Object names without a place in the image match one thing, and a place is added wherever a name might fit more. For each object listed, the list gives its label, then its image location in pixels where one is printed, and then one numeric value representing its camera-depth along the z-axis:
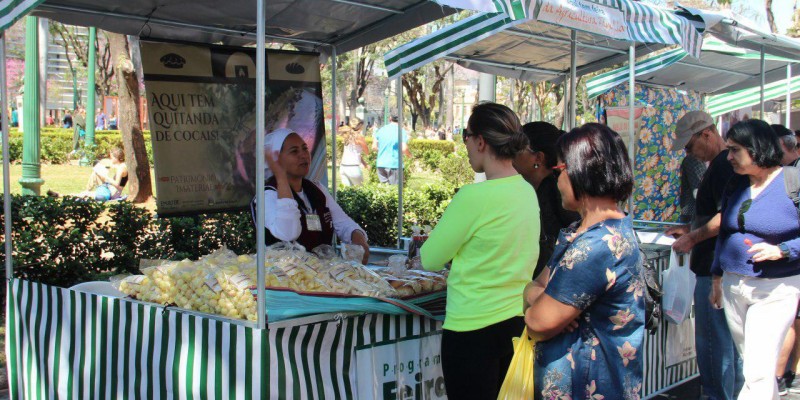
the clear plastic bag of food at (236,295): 3.51
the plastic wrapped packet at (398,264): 4.34
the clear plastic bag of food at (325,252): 4.56
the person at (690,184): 6.00
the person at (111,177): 14.88
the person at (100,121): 45.22
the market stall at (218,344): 3.29
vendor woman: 4.66
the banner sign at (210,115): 5.29
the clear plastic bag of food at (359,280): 3.79
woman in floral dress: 2.51
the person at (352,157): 14.58
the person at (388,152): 14.36
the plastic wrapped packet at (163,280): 3.85
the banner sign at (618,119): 8.49
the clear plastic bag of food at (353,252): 4.93
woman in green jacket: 3.15
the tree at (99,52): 38.88
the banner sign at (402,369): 3.63
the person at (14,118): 50.18
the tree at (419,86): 36.58
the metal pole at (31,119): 10.47
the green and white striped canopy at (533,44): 4.77
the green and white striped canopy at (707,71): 8.21
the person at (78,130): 27.75
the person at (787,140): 6.43
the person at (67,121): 46.03
